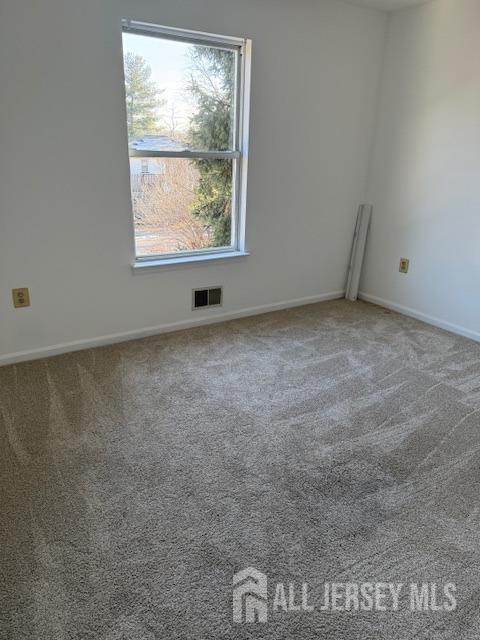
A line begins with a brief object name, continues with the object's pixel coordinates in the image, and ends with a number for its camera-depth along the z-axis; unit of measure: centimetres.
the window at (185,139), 263
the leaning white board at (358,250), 376
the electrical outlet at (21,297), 254
